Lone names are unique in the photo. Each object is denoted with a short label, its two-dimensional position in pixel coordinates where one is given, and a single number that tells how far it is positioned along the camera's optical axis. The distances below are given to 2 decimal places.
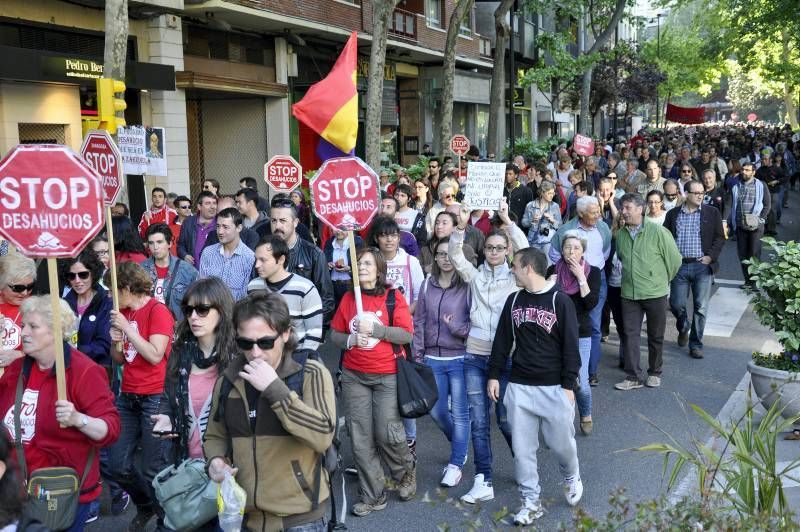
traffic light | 9.44
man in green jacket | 8.88
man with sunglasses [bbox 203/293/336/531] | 3.76
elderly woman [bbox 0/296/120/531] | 4.16
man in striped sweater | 6.10
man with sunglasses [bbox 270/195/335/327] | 7.39
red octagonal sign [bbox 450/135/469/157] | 19.52
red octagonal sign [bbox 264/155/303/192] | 12.82
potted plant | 7.53
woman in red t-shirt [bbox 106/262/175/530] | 5.57
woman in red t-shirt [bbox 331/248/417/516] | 6.05
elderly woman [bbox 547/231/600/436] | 7.36
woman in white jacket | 6.30
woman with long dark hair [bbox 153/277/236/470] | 4.41
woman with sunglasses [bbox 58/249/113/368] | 6.09
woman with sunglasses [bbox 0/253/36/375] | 6.04
